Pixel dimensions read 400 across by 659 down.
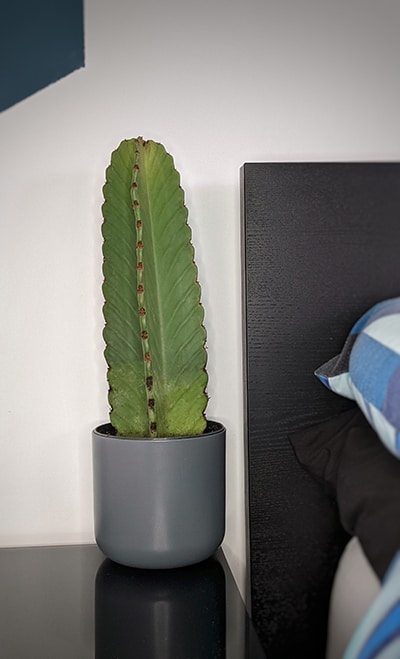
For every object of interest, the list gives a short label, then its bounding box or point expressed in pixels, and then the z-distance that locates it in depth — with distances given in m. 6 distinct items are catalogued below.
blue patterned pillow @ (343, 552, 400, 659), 0.73
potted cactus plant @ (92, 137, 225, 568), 1.14
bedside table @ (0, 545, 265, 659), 0.98
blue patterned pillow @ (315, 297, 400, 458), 0.87
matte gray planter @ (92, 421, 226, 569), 1.14
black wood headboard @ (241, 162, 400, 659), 1.22
